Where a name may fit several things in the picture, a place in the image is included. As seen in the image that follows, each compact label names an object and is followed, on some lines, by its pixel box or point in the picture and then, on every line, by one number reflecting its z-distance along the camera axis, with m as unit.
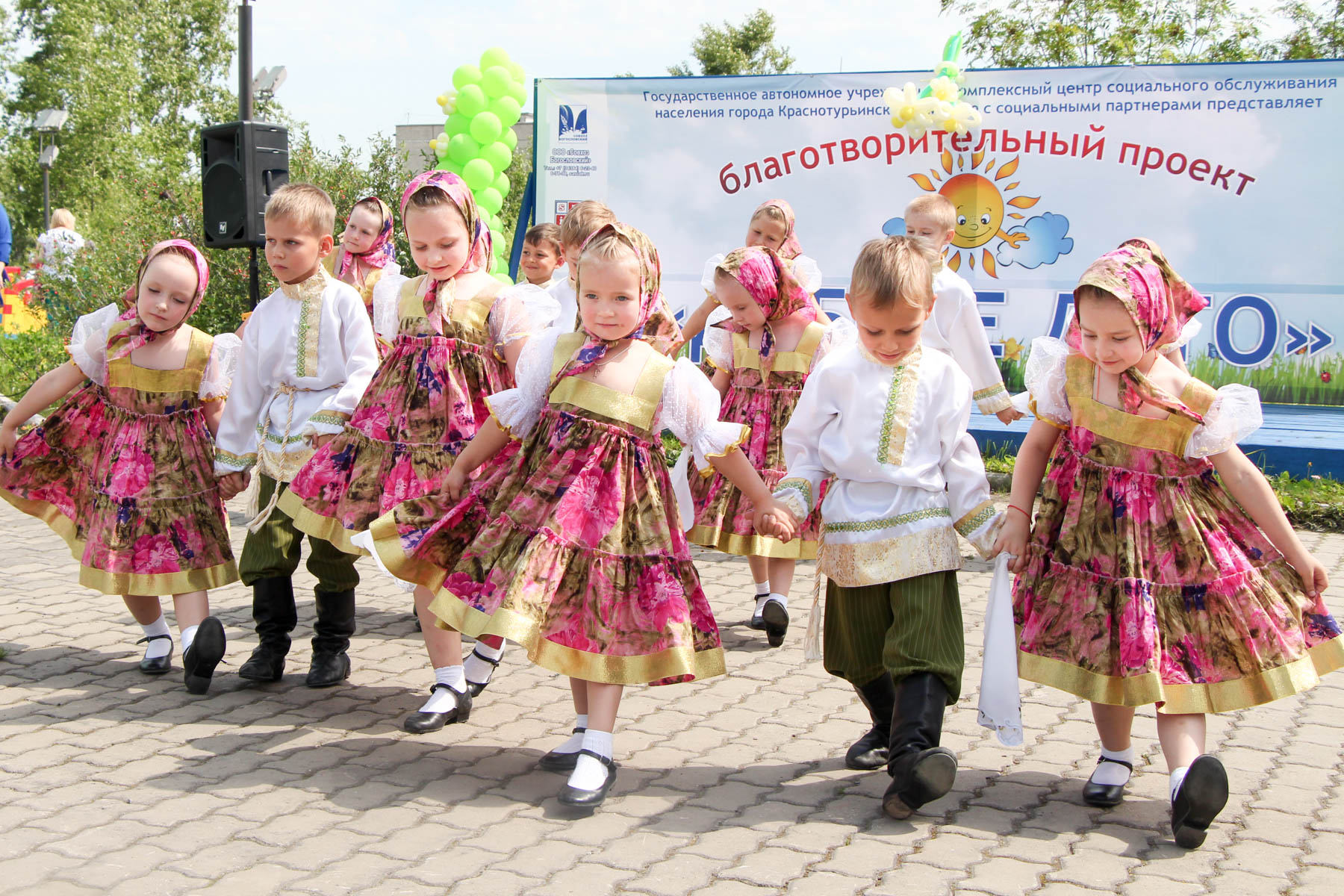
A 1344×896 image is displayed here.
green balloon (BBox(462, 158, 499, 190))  11.30
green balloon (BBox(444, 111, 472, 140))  11.38
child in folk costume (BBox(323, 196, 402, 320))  6.08
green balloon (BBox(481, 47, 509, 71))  11.35
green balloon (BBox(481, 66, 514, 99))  11.33
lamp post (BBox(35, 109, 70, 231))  24.69
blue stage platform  8.81
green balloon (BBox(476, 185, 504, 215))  11.39
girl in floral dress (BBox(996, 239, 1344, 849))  3.31
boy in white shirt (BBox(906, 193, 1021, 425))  5.44
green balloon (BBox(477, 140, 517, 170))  11.47
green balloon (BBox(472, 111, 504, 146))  11.28
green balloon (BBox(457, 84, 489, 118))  11.23
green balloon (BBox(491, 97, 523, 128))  11.40
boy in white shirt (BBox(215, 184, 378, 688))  4.47
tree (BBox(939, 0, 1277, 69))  17.66
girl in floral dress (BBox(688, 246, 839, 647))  5.29
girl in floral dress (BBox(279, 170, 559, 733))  4.16
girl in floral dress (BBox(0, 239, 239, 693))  4.59
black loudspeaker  7.91
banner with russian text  8.81
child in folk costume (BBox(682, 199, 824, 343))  5.82
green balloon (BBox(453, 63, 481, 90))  11.31
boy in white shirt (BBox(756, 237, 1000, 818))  3.39
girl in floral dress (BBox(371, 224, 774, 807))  3.45
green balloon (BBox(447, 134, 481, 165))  11.38
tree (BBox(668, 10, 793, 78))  36.44
